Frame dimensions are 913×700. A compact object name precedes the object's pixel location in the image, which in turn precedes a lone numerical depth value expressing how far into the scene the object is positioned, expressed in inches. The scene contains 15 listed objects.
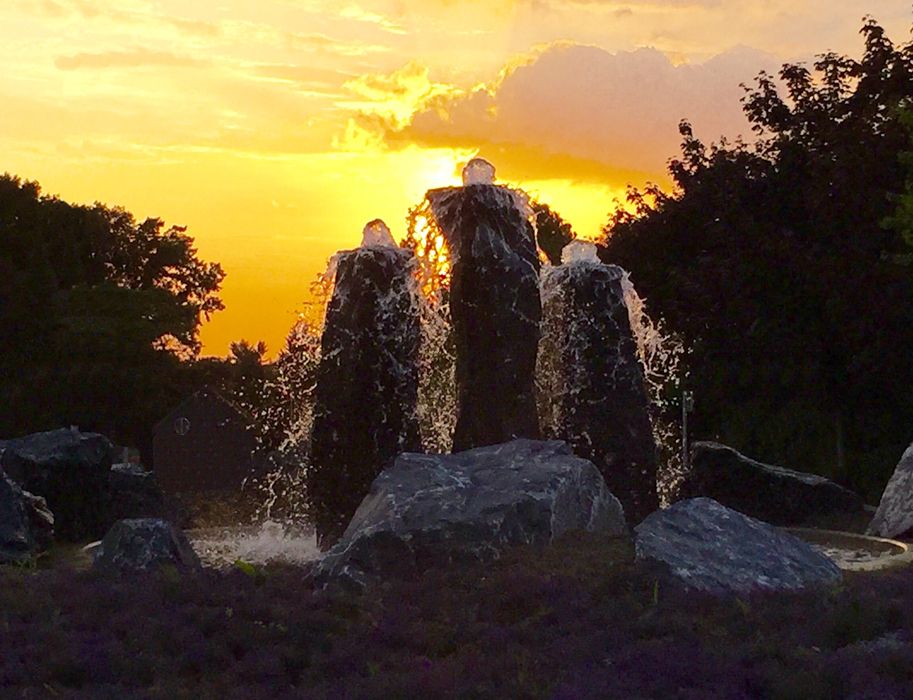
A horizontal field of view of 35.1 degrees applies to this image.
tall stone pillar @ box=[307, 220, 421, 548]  647.1
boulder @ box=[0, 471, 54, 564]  628.4
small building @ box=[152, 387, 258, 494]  1856.5
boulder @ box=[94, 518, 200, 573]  516.4
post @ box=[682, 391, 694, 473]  1251.7
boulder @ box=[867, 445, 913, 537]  707.4
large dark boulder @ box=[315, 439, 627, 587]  474.0
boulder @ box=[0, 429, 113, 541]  759.7
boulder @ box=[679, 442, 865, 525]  796.6
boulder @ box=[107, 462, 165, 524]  777.6
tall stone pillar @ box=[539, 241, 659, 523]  689.0
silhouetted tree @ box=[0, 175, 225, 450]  1873.8
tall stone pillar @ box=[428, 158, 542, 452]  652.7
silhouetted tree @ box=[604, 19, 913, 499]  1069.1
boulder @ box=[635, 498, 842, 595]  419.8
